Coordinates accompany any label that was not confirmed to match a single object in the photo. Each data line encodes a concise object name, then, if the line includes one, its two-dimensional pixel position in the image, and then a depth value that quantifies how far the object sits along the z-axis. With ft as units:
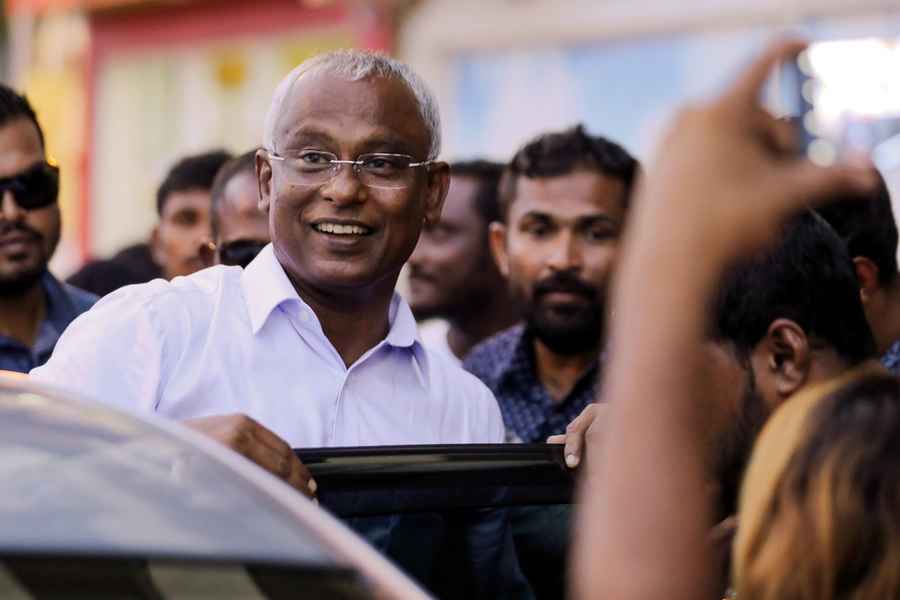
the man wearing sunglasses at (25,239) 13.76
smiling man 8.93
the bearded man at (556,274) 13.82
